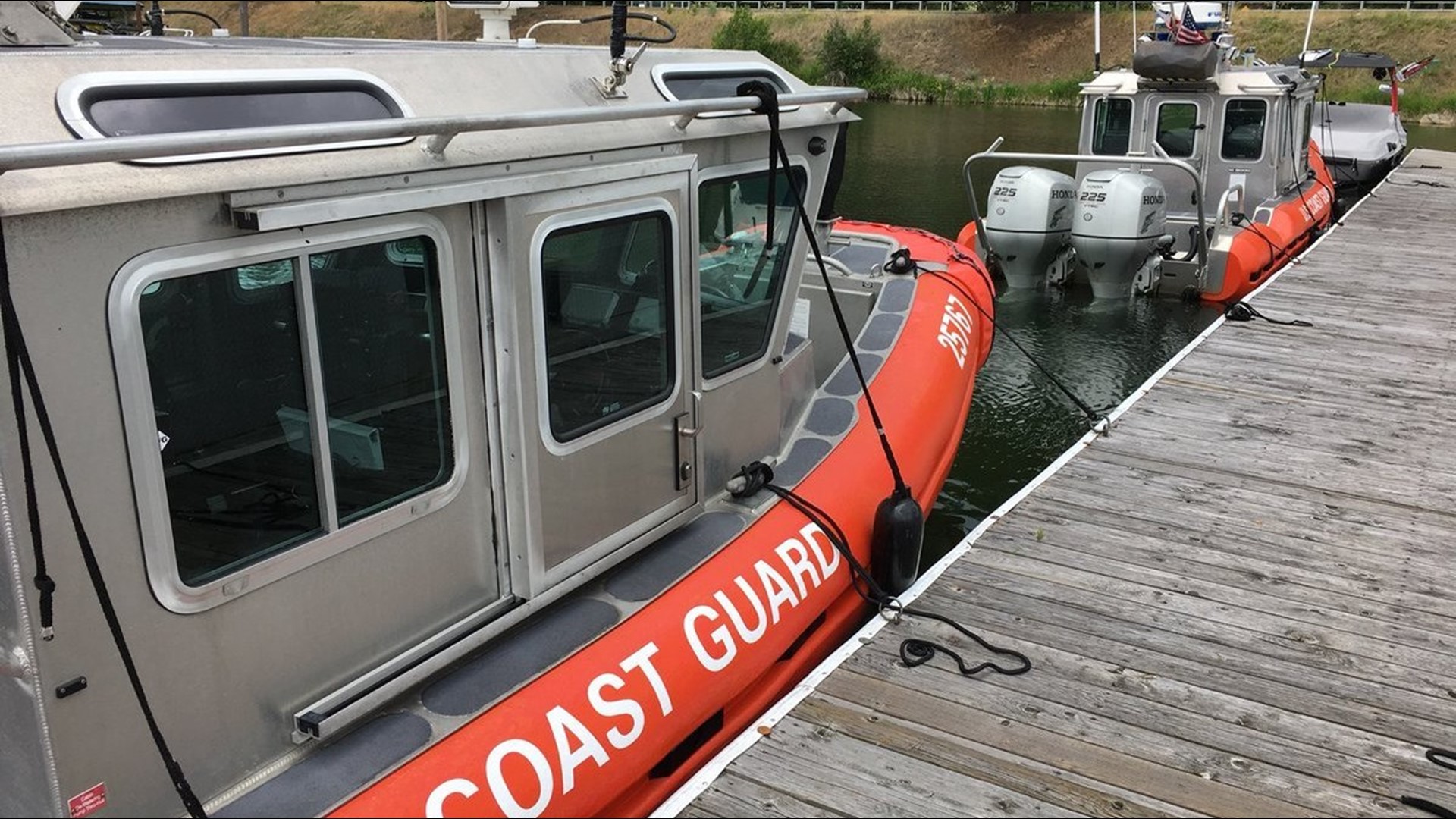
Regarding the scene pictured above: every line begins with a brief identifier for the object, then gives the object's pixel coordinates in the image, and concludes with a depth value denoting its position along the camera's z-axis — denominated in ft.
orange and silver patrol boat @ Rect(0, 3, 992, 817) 7.63
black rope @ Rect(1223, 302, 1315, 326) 29.44
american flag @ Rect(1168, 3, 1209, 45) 41.78
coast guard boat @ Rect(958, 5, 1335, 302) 38.42
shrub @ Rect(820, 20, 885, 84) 124.36
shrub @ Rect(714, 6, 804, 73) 127.03
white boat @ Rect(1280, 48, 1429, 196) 61.77
